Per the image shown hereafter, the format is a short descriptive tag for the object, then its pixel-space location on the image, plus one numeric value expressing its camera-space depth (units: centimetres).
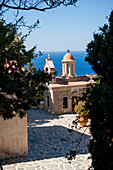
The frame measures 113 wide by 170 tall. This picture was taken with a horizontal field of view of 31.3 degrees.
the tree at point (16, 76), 673
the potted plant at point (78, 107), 1540
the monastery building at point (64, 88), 2219
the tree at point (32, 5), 651
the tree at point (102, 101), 463
